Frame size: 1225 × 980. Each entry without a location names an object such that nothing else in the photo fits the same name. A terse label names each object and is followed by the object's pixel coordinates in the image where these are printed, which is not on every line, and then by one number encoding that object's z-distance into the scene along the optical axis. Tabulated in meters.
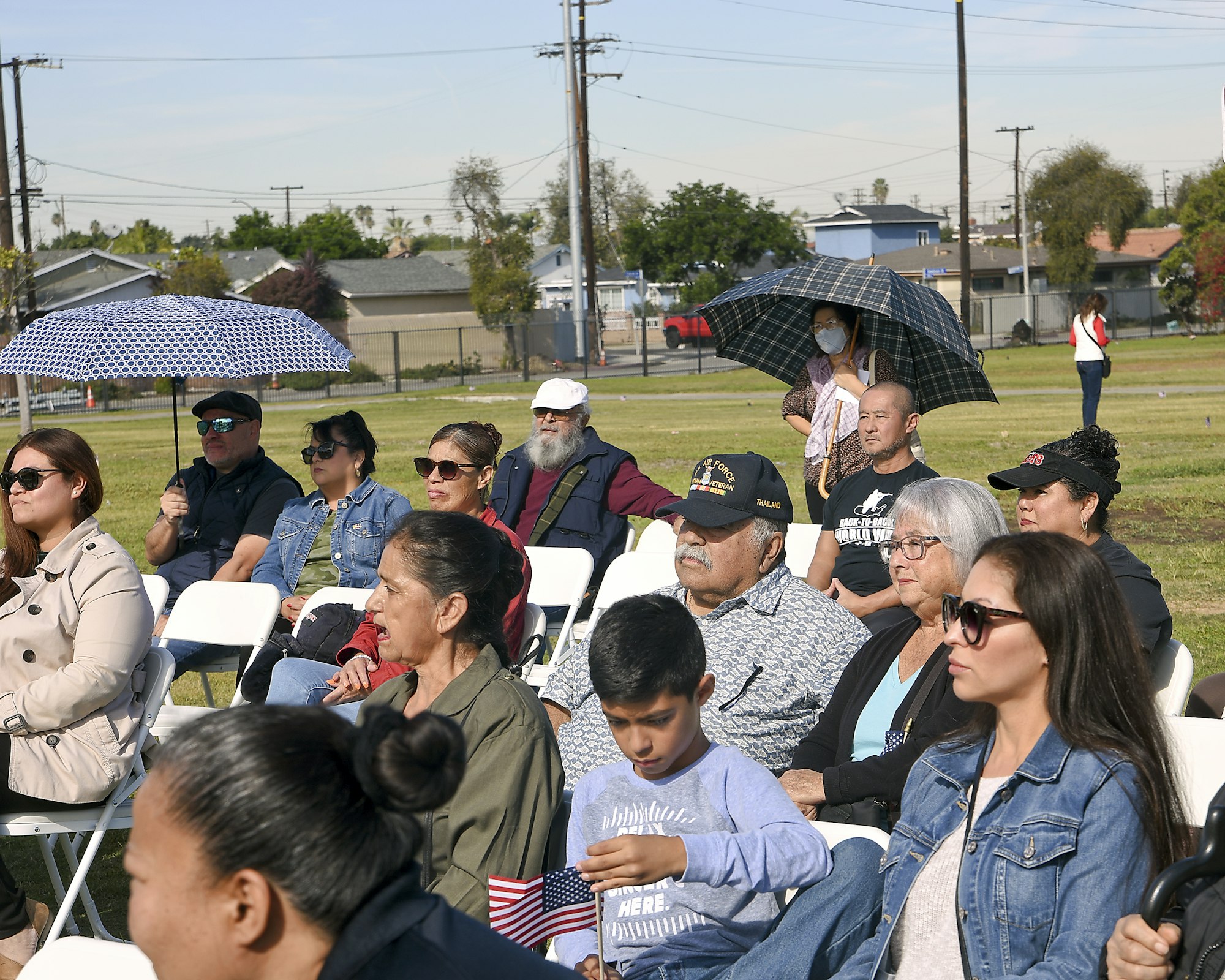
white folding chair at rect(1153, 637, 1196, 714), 3.75
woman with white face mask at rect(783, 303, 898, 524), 6.73
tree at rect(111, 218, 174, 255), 70.75
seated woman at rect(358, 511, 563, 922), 2.75
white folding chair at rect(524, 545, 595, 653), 5.96
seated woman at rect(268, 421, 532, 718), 4.46
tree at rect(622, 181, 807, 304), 61.25
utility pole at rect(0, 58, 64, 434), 19.98
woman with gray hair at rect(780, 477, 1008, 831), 3.32
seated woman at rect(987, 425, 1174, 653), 4.27
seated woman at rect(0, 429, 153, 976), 3.88
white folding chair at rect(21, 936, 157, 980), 2.12
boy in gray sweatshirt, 2.66
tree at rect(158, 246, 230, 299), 46.09
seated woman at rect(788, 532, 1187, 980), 2.33
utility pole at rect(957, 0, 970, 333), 38.50
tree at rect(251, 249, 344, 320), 54.31
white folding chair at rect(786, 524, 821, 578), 6.09
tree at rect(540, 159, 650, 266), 76.06
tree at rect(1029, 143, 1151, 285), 61.50
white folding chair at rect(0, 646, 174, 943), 3.79
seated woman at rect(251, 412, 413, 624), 6.00
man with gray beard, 6.54
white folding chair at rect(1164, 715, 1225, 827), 3.02
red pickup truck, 54.38
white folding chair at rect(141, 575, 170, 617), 5.44
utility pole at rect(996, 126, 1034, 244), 79.50
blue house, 95.44
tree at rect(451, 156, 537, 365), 50.59
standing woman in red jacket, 18.77
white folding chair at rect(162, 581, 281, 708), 5.59
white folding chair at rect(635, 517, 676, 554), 6.41
